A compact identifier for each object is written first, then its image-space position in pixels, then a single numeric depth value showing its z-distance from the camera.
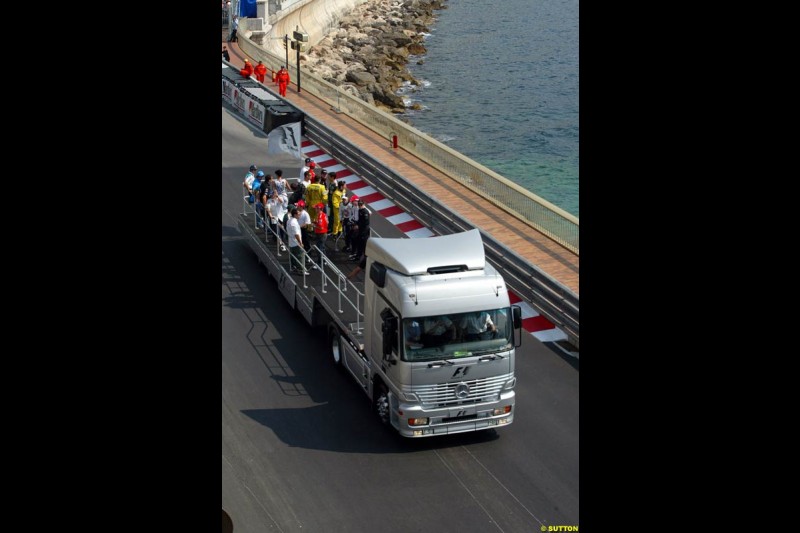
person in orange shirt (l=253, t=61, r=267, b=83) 39.69
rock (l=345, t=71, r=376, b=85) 60.41
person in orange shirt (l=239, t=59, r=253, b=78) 38.84
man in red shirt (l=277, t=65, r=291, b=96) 37.31
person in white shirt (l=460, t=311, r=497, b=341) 14.59
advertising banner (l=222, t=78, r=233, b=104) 37.73
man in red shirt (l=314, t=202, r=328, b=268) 19.56
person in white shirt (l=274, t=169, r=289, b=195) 21.66
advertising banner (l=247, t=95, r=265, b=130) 34.62
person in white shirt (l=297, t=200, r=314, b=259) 19.48
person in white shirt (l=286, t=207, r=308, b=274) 18.95
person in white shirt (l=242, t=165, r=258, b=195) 22.72
